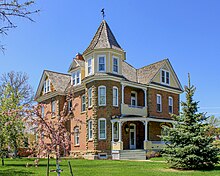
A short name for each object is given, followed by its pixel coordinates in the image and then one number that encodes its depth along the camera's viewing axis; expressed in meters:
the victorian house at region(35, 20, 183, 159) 24.78
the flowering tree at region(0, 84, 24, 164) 17.83
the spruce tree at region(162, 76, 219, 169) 14.37
